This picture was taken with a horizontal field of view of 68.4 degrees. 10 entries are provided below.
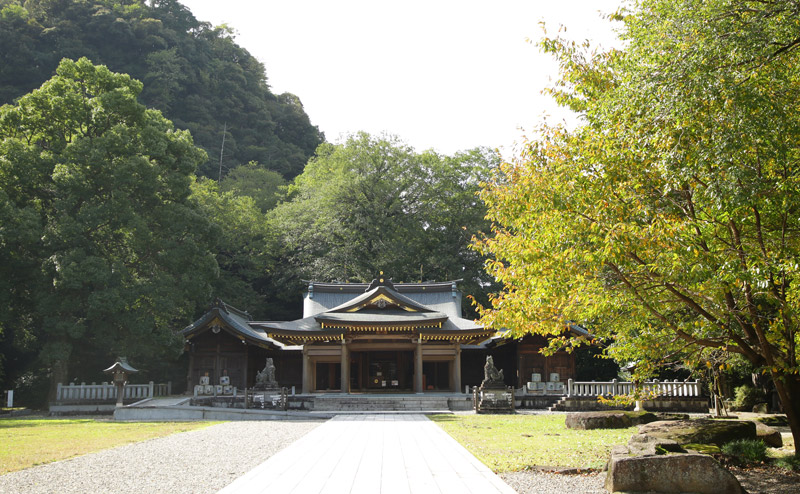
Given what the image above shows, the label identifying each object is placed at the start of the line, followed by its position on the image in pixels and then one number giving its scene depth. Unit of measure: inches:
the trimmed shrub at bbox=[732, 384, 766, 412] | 849.5
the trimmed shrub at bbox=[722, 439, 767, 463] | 386.1
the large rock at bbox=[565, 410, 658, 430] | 600.1
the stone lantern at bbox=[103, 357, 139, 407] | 904.9
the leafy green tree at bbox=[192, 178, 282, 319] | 1622.8
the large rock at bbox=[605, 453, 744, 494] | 283.9
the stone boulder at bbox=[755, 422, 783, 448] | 450.0
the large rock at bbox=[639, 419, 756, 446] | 416.5
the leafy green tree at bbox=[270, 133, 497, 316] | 1665.8
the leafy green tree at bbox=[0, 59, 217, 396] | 1021.2
